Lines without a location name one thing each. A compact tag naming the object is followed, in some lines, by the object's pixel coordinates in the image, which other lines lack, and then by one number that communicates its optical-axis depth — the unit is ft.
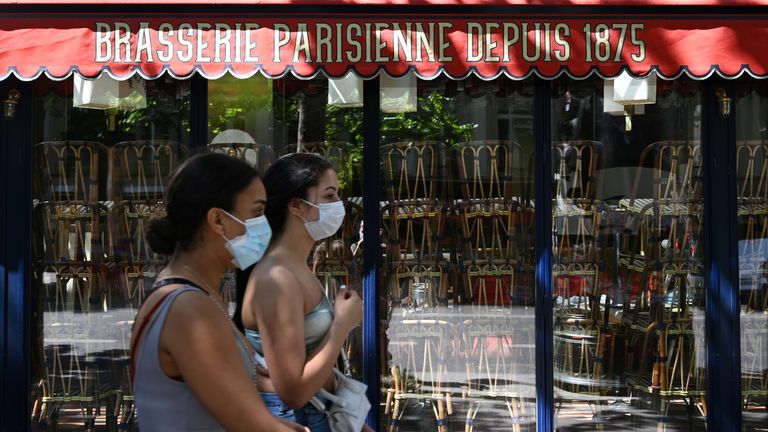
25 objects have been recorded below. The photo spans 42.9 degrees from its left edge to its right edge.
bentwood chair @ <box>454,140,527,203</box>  22.11
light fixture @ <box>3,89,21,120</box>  21.26
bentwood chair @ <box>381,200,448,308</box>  22.12
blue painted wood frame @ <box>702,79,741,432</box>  21.85
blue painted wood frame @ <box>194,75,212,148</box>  21.70
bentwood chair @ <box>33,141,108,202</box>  21.89
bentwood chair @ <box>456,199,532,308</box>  22.20
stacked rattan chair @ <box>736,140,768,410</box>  22.20
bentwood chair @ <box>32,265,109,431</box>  21.84
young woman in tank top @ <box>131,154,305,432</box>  7.58
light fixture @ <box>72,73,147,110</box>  21.31
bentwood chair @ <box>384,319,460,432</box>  22.13
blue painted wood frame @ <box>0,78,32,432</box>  21.33
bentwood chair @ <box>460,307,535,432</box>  22.12
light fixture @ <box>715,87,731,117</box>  21.74
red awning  20.18
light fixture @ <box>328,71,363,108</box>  21.40
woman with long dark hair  9.93
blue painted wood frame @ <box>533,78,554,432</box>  21.88
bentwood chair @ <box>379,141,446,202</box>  22.03
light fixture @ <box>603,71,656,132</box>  21.39
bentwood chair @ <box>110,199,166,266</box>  22.08
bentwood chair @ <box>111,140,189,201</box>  22.03
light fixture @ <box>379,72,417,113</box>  21.67
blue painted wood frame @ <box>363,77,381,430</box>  21.76
